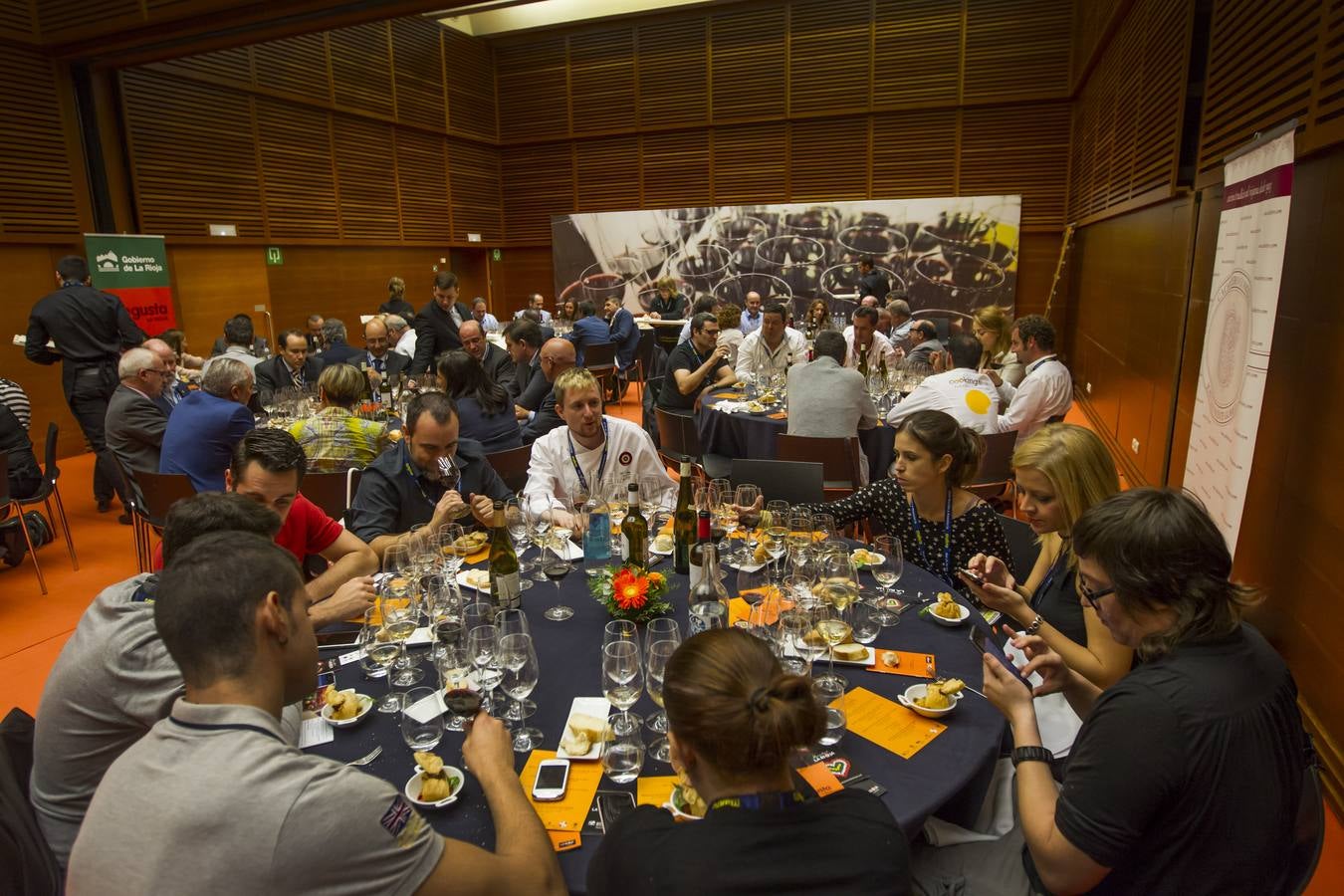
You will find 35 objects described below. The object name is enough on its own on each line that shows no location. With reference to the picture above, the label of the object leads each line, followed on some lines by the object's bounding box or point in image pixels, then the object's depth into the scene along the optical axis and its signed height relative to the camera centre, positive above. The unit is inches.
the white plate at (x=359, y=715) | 75.3 -41.0
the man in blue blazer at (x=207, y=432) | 176.1 -29.3
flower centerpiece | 92.1 -35.8
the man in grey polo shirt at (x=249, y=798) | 48.0 -31.9
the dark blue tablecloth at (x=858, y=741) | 63.6 -41.9
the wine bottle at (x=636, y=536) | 108.1 -34.0
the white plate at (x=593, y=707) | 76.3 -40.9
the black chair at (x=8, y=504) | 184.9 -53.2
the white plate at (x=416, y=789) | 64.2 -41.6
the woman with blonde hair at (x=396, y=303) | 404.8 +0.3
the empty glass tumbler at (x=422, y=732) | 71.1 -40.6
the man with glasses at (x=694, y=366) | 254.8 -22.5
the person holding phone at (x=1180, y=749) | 56.2 -33.8
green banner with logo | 324.1 +14.0
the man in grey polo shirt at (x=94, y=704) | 68.1 -35.4
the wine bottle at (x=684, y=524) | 112.3 -33.9
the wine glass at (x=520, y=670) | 73.6 -36.2
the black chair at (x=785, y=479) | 147.7 -35.2
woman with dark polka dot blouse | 116.1 -31.4
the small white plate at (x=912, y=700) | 75.4 -40.7
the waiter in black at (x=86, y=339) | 275.0 -12.0
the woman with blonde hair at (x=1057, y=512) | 95.0 -28.4
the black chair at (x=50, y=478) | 201.3 -46.7
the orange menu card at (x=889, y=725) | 71.9 -41.6
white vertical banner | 128.9 -6.0
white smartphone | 65.3 -41.8
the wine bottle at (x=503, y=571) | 99.7 -35.8
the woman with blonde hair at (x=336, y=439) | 186.9 -33.2
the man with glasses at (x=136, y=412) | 210.7 -29.3
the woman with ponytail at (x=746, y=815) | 45.8 -32.7
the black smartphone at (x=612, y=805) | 62.7 -42.1
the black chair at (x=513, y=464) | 177.5 -38.0
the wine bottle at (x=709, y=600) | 89.8 -36.0
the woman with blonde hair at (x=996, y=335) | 237.0 -12.0
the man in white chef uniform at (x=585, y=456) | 153.6 -31.4
